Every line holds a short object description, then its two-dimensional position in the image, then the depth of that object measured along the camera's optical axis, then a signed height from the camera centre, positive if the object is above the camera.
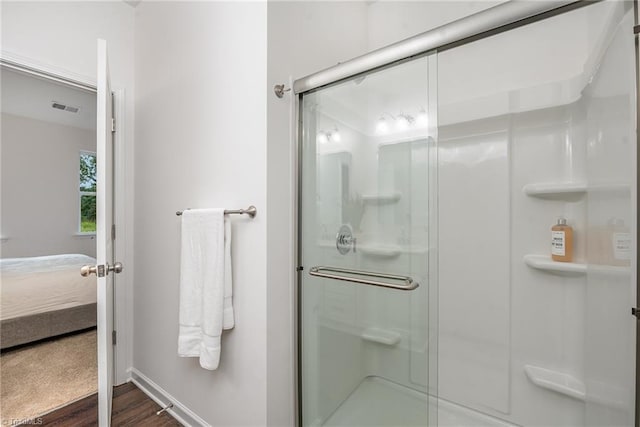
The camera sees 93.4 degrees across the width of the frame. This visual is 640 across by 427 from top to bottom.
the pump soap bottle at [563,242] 1.39 -0.14
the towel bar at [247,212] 1.31 +0.00
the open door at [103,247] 1.33 -0.16
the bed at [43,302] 2.55 -0.81
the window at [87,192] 4.99 +0.34
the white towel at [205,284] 1.33 -0.33
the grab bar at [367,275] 1.15 -0.28
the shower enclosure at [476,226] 1.05 -0.06
